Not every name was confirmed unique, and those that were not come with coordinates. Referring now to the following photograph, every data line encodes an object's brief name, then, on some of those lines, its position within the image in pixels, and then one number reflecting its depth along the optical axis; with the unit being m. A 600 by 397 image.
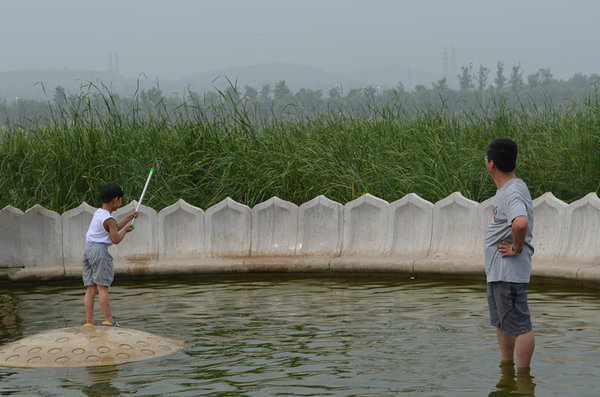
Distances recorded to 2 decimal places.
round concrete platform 6.25
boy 7.52
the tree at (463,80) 113.59
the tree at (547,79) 145.56
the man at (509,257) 5.43
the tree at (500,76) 151.76
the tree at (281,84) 62.30
